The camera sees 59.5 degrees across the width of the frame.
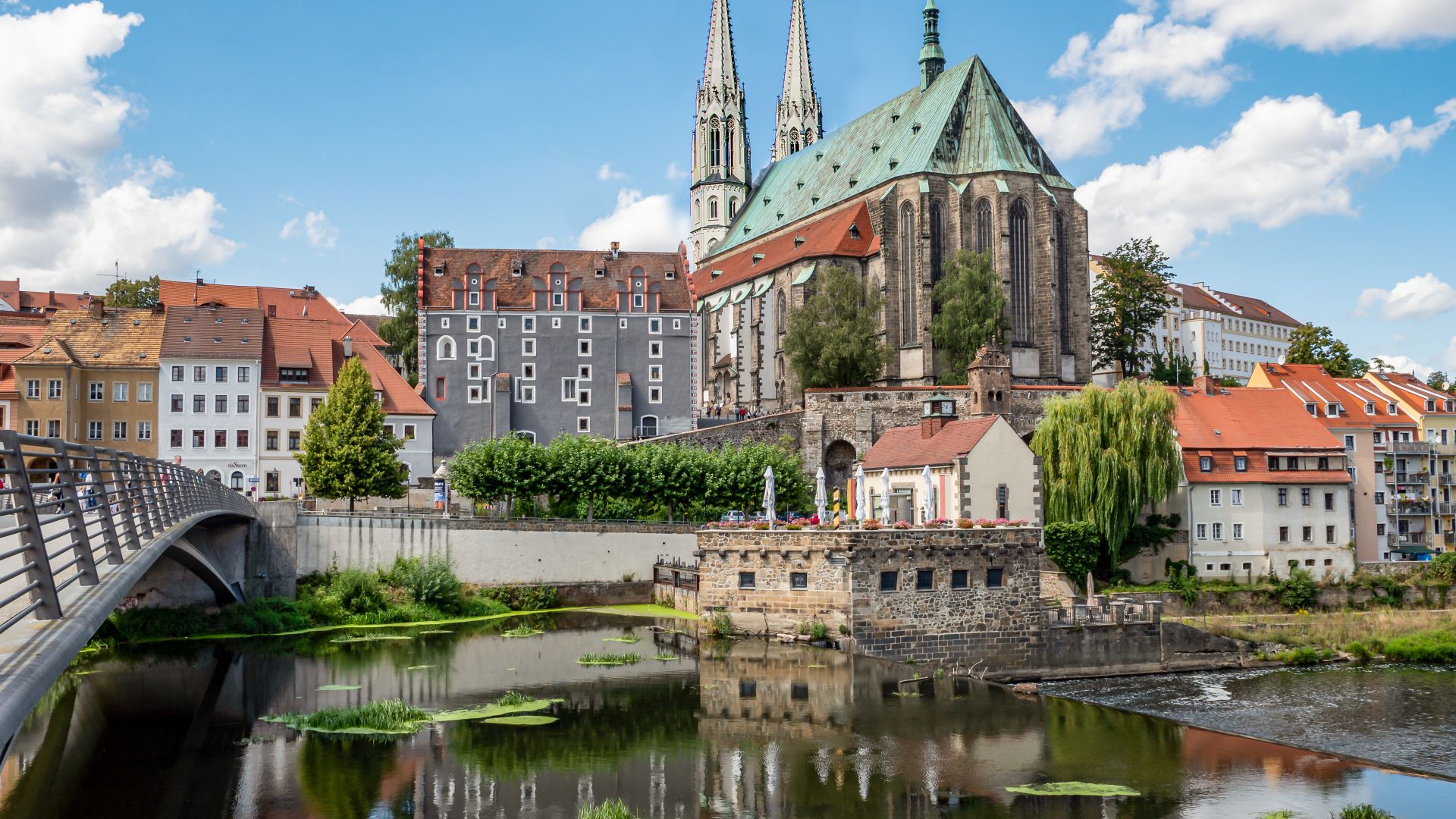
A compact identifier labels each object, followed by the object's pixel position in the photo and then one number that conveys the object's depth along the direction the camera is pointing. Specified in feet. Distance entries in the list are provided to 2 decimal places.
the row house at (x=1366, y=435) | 204.03
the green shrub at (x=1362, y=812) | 65.92
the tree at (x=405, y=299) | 266.36
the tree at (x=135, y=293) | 266.16
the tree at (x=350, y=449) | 167.73
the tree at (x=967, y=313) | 242.37
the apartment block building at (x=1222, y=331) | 458.91
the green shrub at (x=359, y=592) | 139.64
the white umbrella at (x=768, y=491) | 130.62
